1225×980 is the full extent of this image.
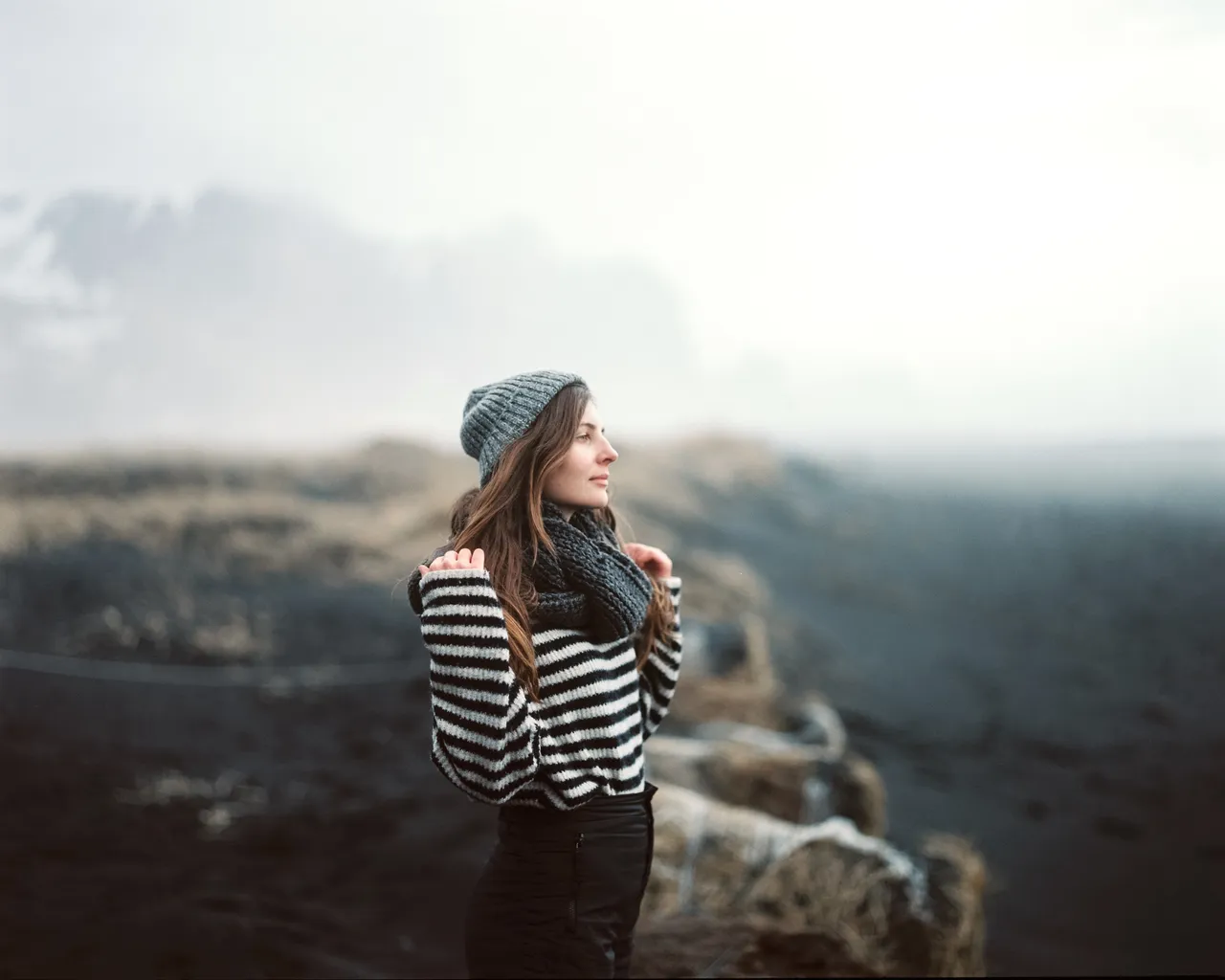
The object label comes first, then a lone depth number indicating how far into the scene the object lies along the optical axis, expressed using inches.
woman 74.6
